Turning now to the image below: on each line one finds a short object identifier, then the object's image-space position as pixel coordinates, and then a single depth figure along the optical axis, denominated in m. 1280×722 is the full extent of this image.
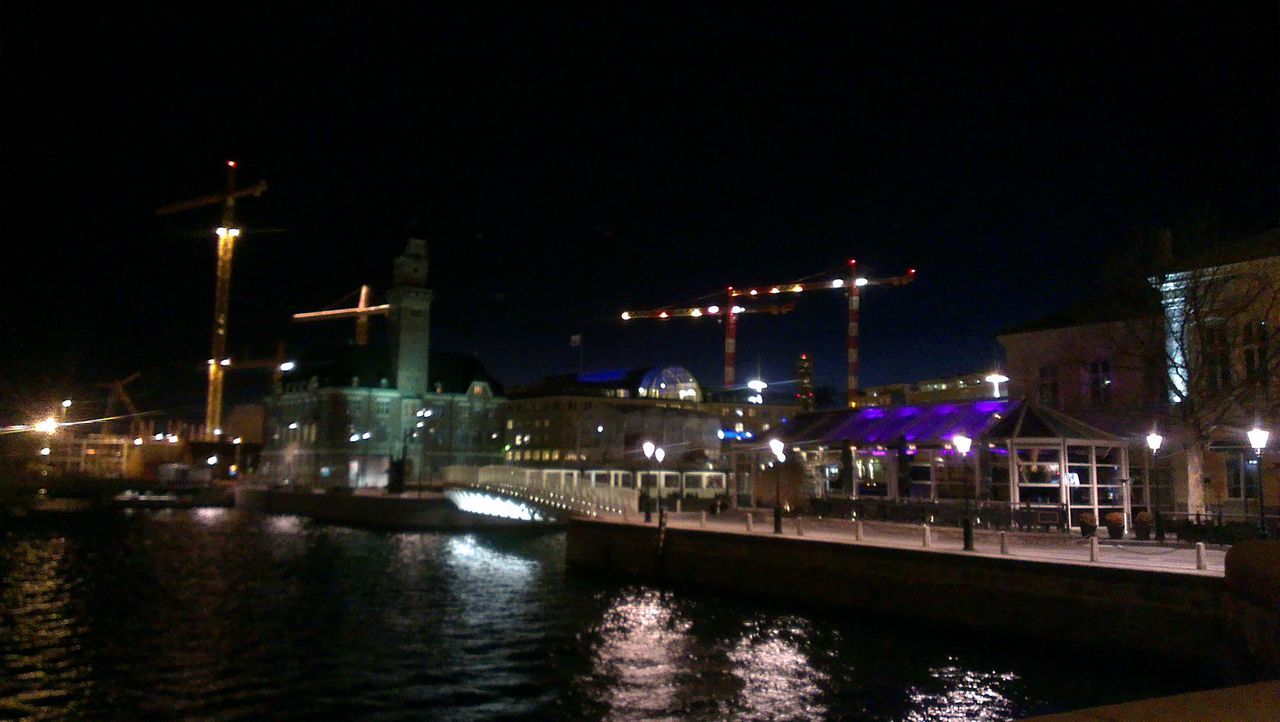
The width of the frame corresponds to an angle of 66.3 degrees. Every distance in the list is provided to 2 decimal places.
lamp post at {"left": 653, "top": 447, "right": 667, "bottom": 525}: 33.59
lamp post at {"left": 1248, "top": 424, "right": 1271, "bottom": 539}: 22.78
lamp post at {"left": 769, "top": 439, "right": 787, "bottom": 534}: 35.52
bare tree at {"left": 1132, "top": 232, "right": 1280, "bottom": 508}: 30.16
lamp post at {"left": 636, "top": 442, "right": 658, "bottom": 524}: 35.97
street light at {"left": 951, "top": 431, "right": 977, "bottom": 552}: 23.86
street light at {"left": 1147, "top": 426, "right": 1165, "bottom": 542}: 25.05
